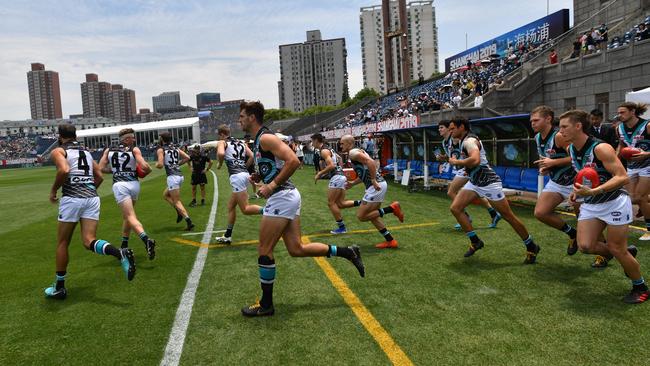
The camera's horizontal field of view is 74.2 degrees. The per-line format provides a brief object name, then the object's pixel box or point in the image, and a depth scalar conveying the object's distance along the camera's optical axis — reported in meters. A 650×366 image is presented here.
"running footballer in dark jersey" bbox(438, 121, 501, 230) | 8.28
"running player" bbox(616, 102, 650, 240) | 6.82
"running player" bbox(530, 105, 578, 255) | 5.77
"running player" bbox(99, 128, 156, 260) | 6.98
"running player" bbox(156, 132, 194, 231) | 9.79
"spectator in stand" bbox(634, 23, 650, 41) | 17.63
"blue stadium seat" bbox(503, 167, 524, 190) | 12.26
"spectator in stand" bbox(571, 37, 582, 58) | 22.37
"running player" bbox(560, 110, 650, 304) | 4.17
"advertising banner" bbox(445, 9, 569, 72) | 29.17
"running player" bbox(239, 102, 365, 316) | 4.45
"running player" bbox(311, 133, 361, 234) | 8.60
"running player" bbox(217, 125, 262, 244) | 8.09
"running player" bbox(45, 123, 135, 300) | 5.27
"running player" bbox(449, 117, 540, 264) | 6.15
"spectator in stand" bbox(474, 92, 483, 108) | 24.28
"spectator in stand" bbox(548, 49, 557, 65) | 24.10
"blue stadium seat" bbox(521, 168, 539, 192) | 11.52
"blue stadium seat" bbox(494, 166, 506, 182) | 12.92
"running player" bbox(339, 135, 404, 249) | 7.26
